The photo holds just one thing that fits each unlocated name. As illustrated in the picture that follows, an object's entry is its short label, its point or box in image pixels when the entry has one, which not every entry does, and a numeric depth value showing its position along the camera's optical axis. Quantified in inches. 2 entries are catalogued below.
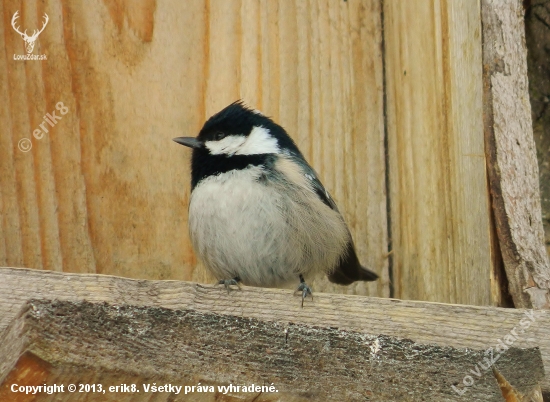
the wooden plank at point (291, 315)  173.4
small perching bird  264.2
